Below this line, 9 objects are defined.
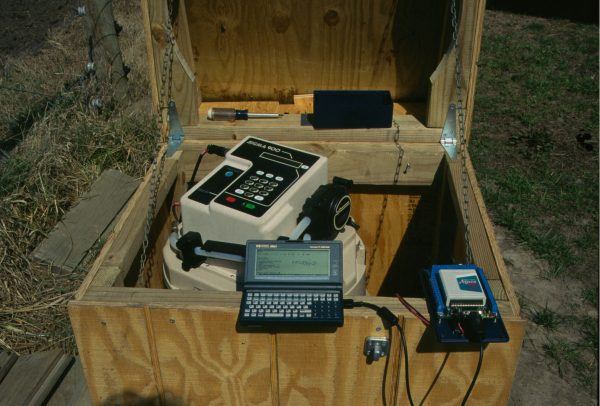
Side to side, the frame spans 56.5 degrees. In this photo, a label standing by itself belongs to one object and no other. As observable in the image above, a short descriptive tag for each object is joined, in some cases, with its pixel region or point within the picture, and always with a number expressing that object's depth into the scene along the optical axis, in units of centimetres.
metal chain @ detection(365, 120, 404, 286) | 202
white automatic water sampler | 156
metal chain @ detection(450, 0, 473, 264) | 155
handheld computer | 123
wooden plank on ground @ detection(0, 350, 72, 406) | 217
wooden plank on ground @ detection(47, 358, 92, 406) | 222
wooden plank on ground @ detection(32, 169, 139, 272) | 267
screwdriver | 208
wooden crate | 128
